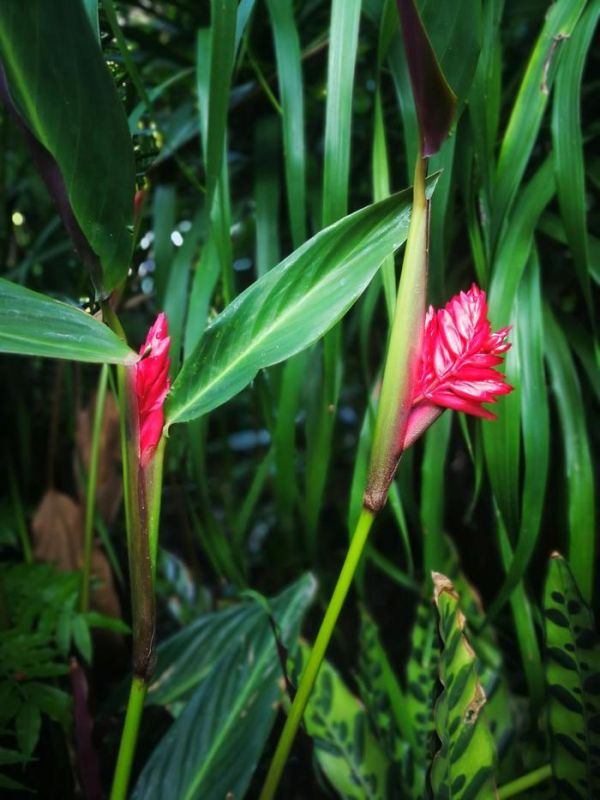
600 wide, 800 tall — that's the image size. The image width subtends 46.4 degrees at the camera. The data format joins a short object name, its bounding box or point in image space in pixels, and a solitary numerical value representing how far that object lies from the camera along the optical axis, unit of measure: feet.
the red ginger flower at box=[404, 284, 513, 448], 1.15
